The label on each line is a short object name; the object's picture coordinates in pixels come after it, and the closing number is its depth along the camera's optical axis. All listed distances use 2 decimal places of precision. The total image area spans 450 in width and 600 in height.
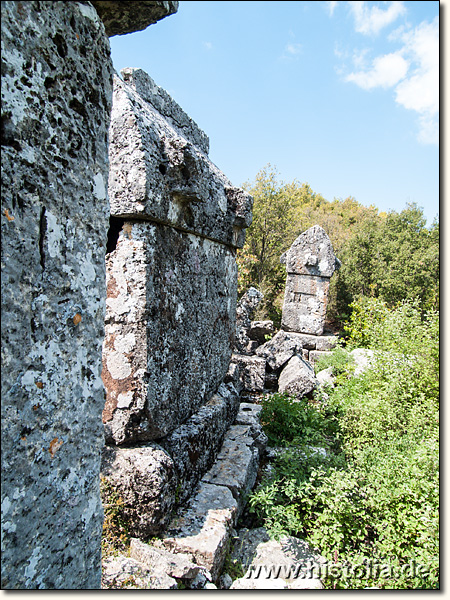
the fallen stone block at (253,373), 5.36
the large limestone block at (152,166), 2.04
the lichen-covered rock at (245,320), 6.61
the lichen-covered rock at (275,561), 2.20
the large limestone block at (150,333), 2.10
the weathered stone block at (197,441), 2.32
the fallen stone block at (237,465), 2.65
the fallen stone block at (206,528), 1.99
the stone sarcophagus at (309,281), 8.59
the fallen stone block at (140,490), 1.97
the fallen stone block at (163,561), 1.77
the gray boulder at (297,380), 5.45
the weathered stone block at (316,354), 7.63
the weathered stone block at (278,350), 6.11
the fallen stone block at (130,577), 1.65
